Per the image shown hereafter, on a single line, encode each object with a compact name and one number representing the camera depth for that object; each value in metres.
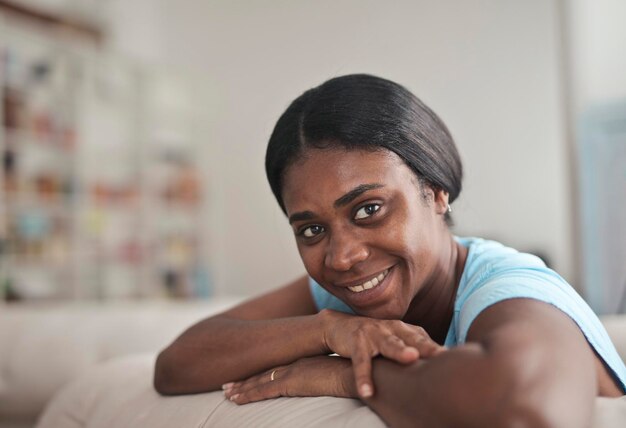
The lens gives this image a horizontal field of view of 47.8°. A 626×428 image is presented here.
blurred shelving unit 4.91
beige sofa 1.00
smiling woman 0.77
